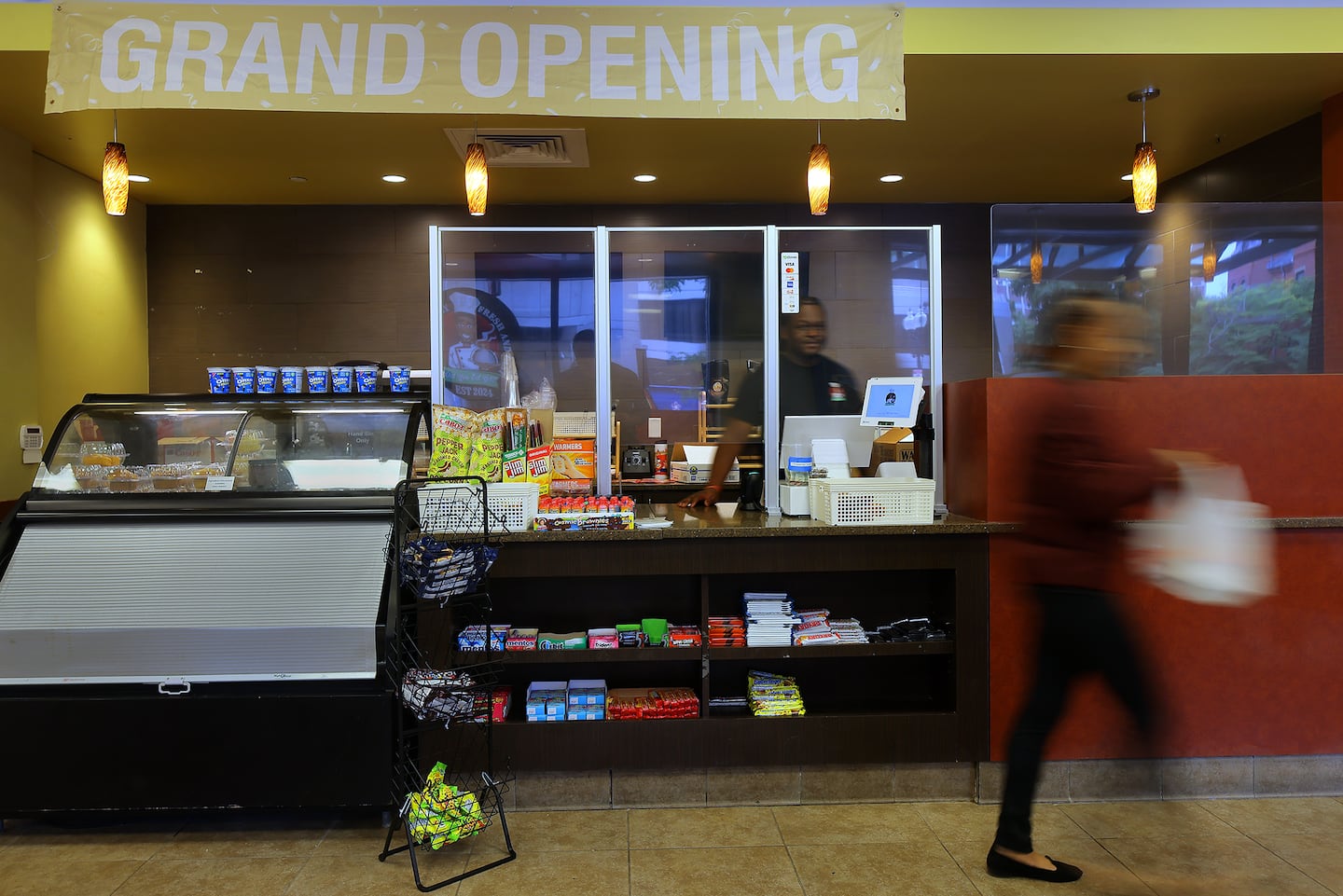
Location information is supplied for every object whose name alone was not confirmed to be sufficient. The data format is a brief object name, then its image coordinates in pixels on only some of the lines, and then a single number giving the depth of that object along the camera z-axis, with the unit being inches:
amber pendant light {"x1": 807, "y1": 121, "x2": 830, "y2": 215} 179.2
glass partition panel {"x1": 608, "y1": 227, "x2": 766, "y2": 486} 236.4
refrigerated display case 112.7
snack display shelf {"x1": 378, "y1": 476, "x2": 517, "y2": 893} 110.1
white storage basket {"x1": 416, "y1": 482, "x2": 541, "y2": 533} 128.3
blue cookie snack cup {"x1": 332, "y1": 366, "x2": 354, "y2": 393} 152.0
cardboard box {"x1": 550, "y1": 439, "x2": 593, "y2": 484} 151.3
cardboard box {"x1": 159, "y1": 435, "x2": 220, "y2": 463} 132.3
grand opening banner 122.3
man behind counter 164.6
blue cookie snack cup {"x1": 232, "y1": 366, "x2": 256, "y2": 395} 152.0
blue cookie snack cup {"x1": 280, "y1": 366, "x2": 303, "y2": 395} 152.3
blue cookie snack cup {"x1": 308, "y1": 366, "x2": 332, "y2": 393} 152.2
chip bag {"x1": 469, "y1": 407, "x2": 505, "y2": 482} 133.5
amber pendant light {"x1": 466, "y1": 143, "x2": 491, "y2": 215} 185.9
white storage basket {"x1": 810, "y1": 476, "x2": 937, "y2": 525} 131.6
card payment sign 166.2
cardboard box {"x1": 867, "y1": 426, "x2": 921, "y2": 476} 152.0
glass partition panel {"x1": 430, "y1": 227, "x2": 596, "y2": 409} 241.4
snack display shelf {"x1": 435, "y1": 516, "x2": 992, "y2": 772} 127.4
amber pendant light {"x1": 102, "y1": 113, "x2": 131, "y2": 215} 171.6
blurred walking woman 93.7
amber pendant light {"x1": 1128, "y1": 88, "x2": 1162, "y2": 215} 182.5
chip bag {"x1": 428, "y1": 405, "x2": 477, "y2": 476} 133.6
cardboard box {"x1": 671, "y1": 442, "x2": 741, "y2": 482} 231.8
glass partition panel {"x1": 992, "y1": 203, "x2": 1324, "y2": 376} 141.6
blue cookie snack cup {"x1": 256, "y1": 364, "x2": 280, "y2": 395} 151.0
